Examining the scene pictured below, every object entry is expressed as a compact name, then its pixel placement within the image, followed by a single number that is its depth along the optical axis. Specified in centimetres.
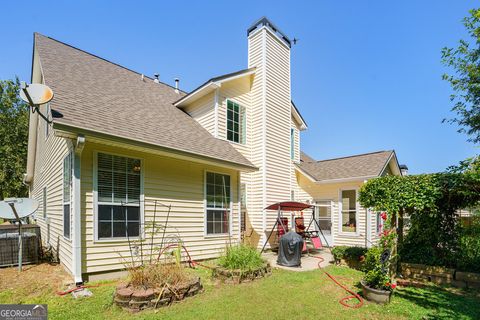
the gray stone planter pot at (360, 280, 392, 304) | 488
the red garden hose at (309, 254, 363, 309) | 475
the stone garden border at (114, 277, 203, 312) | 435
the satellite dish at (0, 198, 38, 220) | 689
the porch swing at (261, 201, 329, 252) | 966
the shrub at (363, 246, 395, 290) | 502
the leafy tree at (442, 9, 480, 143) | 1270
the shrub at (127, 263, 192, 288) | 476
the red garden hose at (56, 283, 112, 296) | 497
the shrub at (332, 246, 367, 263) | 797
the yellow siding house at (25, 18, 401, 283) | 591
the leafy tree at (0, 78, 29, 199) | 2600
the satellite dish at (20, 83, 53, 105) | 536
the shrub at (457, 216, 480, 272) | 657
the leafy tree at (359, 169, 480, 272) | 628
